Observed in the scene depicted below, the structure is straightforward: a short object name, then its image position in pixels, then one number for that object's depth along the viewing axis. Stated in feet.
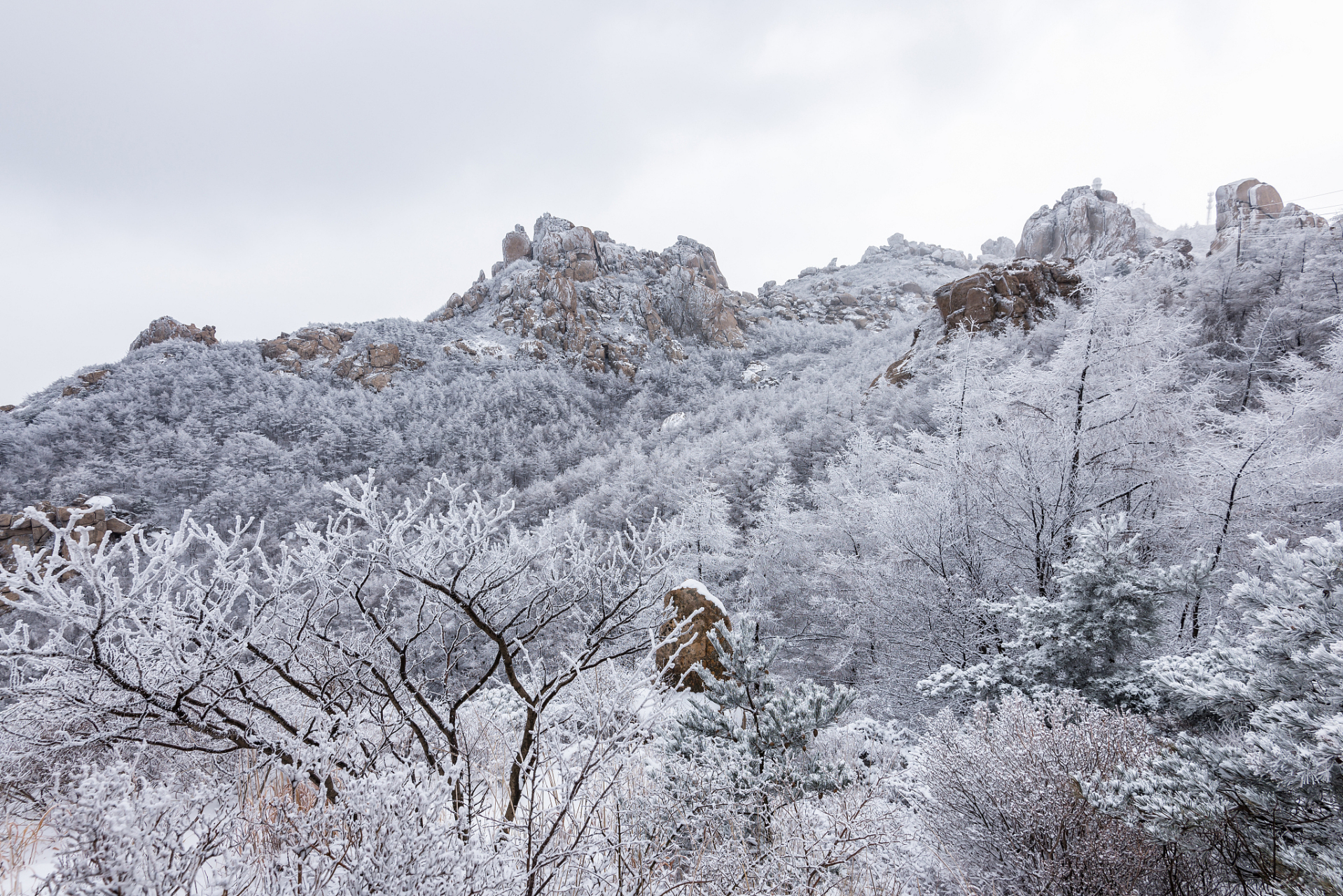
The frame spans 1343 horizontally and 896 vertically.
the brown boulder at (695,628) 23.79
